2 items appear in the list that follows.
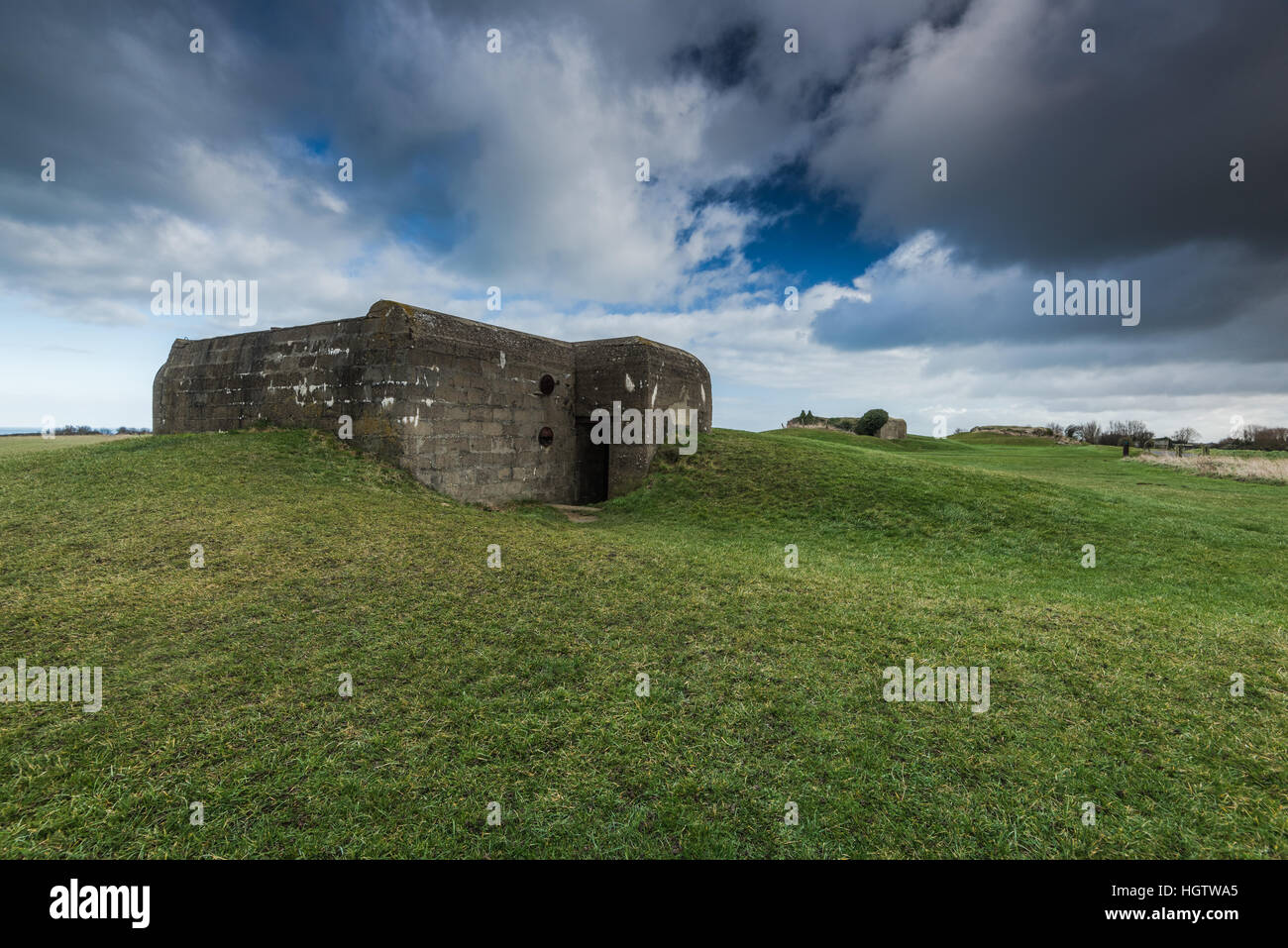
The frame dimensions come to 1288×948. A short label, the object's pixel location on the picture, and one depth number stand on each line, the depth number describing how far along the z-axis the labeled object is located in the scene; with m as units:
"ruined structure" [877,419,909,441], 40.28
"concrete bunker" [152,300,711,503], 12.15
